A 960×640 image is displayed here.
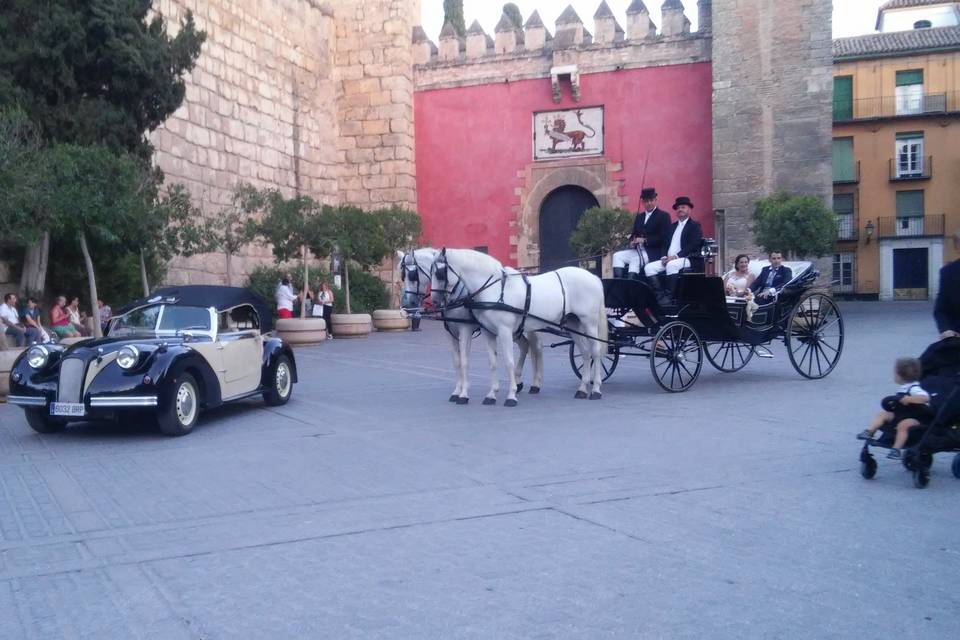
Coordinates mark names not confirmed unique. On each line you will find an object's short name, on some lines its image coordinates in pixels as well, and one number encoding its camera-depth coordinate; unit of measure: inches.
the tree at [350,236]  728.3
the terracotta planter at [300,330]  706.2
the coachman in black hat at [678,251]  400.5
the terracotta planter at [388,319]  887.1
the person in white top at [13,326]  526.0
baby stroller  215.3
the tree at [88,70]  534.9
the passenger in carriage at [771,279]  419.5
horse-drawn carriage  393.1
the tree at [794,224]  879.7
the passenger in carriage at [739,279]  432.5
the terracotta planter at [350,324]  800.3
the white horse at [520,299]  364.2
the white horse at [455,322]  367.9
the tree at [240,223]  665.0
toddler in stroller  218.1
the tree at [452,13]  1429.6
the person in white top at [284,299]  773.3
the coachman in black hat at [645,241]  410.0
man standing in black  236.5
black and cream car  306.7
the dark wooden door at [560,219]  1021.8
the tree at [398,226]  829.2
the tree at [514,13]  1446.9
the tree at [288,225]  708.0
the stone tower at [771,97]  919.0
